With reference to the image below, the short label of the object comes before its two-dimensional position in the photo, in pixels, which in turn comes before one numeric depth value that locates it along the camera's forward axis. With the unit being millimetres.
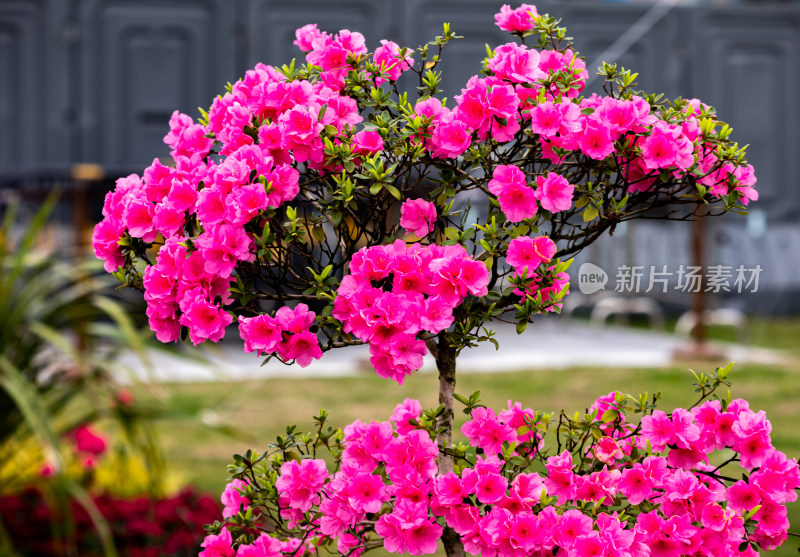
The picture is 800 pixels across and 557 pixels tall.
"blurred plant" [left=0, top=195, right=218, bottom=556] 5220
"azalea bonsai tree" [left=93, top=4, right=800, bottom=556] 3960
